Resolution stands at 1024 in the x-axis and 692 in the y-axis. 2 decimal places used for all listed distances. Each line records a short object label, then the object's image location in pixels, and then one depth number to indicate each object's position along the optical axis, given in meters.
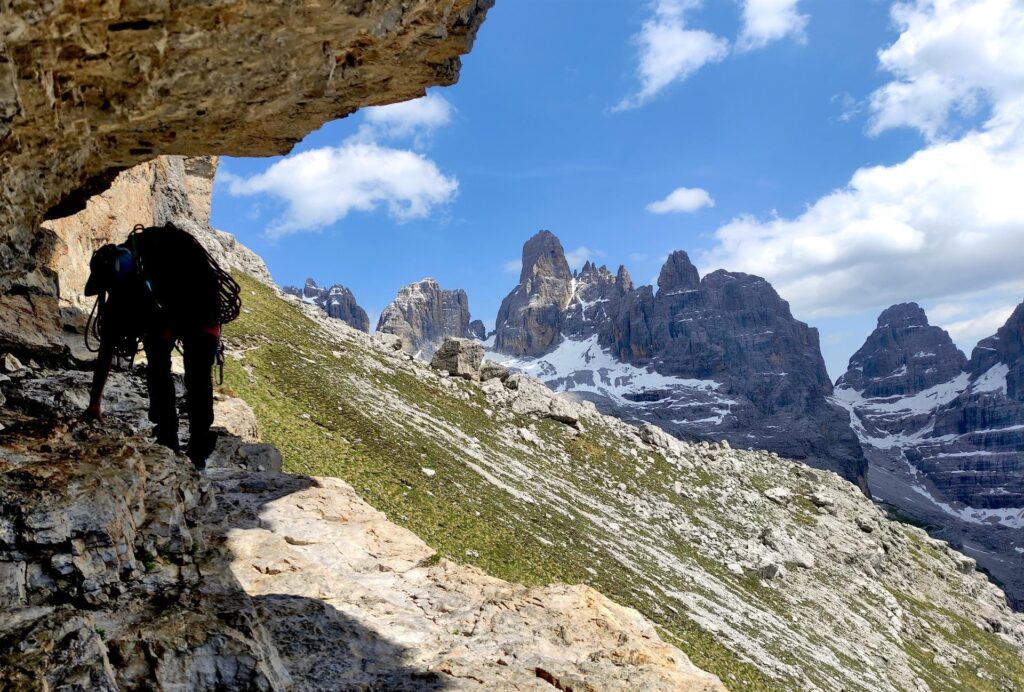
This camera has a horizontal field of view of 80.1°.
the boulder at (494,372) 63.75
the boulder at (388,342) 59.78
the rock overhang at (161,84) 8.82
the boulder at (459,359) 60.61
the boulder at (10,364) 10.54
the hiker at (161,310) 9.52
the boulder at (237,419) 16.78
